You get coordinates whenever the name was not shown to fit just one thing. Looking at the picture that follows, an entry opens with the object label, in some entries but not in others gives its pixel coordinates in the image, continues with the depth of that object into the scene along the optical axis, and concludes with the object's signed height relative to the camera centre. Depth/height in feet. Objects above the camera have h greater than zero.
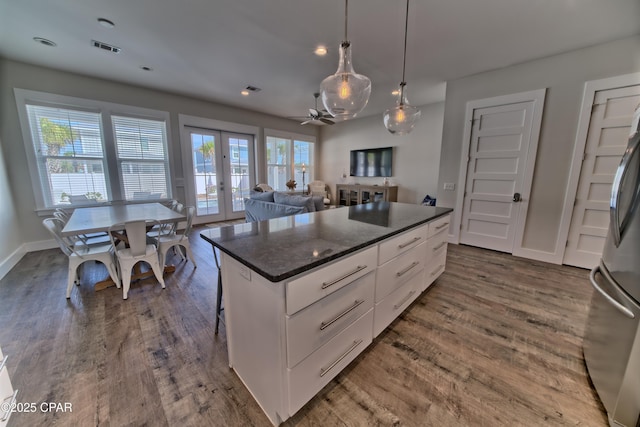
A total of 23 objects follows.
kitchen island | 3.35 -2.07
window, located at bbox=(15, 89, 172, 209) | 11.47 +1.26
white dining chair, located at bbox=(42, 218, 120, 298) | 7.34 -2.66
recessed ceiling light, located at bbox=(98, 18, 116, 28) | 7.68 +5.04
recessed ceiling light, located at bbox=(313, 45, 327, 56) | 9.25 +5.10
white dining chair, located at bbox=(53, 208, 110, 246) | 8.61 -2.63
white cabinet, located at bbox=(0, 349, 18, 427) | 3.04 -3.07
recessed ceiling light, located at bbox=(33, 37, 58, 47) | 8.89 +5.10
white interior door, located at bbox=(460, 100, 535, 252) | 10.87 +0.15
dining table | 7.32 -1.73
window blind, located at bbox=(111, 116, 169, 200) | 13.66 +1.00
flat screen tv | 19.90 +1.26
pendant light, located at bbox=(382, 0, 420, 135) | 8.05 +2.13
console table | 19.44 -1.61
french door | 16.93 +0.07
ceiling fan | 13.89 +3.69
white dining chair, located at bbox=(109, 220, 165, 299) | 7.42 -2.72
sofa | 10.94 -1.54
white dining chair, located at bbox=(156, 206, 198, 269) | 9.00 -2.69
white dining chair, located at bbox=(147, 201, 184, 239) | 9.85 -2.56
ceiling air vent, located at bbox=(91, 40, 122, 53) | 9.11 +5.09
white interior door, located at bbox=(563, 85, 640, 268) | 8.77 +0.33
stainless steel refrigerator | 3.48 -2.15
